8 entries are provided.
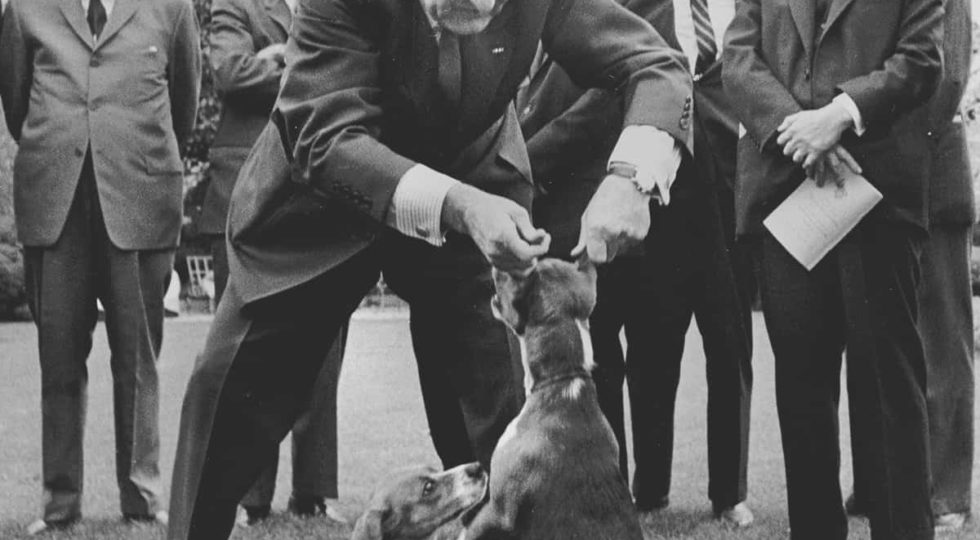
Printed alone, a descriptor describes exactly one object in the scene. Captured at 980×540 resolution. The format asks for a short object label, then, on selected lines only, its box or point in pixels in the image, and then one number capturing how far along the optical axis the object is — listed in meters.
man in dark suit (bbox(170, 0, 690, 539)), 3.68
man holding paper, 4.91
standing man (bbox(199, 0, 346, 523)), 6.60
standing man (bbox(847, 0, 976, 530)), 6.00
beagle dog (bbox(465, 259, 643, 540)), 3.84
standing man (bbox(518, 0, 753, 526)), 6.26
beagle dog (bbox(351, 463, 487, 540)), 4.95
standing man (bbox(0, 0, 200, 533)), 6.46
